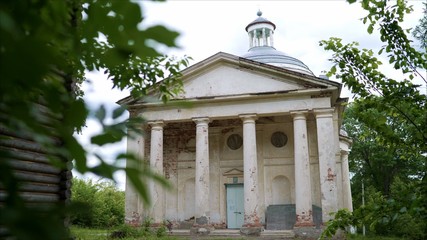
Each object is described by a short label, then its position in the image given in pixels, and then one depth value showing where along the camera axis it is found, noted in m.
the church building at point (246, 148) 16.30
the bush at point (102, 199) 22.59
